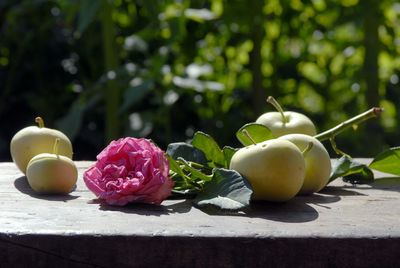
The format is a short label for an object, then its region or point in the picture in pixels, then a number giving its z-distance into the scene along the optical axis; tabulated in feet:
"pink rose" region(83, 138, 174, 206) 3.14
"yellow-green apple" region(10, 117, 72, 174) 3.64
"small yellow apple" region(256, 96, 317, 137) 3.63
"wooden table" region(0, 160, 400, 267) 2.76
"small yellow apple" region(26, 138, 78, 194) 3.37
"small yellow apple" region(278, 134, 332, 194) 3.39
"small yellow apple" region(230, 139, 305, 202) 3.16
